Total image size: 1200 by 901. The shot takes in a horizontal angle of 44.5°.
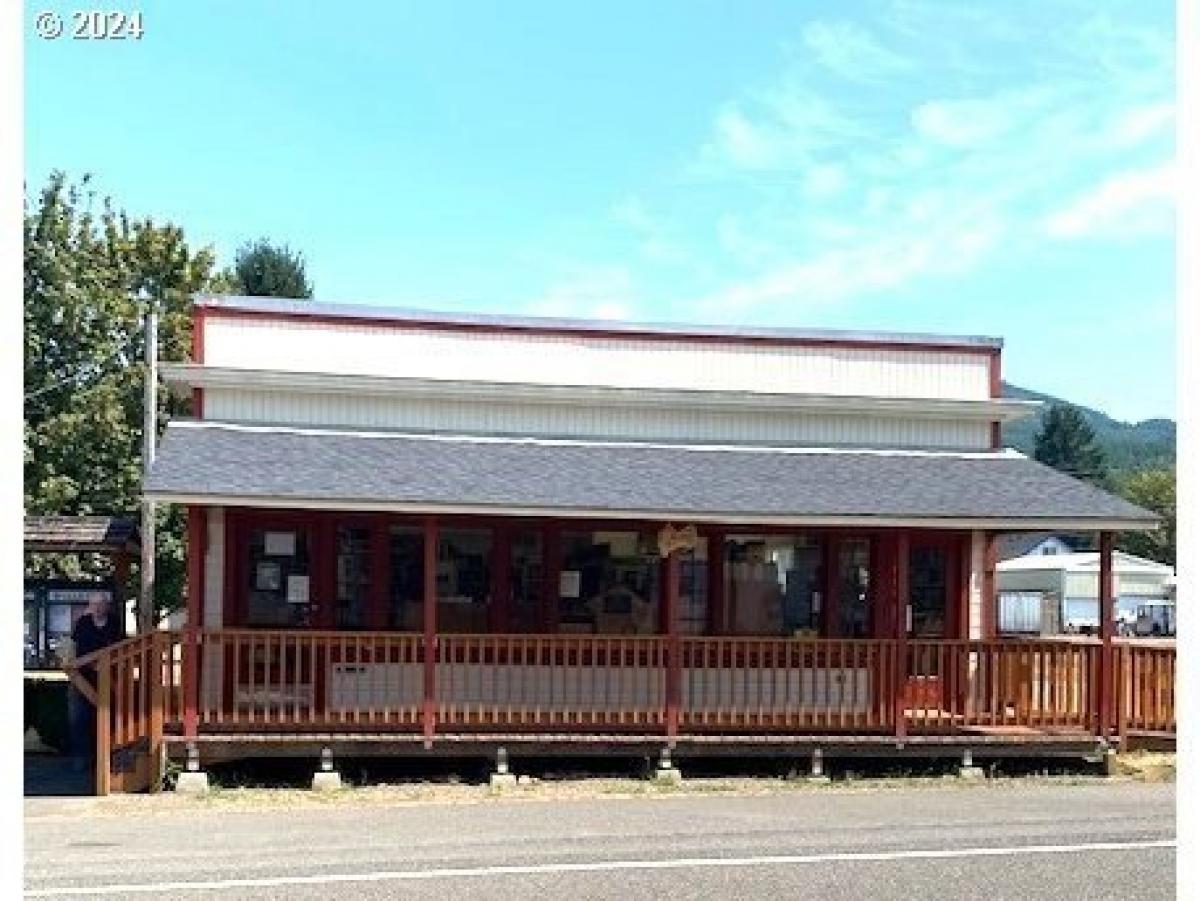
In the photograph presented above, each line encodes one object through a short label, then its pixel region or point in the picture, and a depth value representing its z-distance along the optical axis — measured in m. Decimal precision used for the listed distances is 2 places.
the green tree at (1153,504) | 85.19
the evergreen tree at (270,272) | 53.06
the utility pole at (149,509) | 18.72
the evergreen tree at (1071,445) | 107.62
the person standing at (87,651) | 15.96
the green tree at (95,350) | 29.75
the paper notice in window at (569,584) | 16.86
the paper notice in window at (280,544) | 16.33
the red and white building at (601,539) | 15.14
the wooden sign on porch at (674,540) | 15.47
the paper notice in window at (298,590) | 16.25
